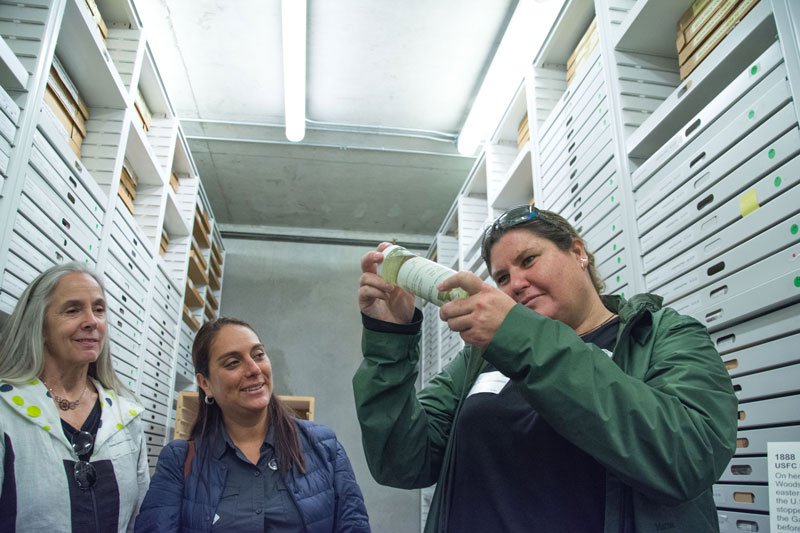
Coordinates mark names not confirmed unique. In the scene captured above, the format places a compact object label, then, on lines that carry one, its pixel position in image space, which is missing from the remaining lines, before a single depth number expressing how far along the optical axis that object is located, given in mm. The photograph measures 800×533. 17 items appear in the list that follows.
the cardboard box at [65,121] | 2617
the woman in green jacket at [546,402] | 796
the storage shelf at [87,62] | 2643
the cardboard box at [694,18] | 2008
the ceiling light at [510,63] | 3186
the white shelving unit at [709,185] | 1441
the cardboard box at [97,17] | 2860
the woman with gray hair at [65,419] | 1688
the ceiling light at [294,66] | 3164
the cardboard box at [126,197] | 3514
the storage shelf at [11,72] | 1988
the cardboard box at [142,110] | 3732
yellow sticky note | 1538
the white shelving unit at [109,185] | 2125
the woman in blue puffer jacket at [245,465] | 1720
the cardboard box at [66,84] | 2658
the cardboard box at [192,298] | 4895
